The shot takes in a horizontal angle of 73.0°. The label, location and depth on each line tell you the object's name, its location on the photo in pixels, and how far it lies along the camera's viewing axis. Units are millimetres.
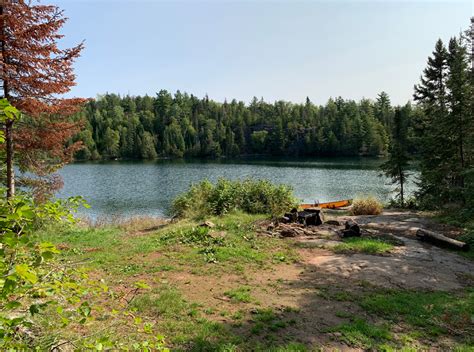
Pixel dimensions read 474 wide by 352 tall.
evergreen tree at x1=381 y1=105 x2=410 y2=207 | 24266
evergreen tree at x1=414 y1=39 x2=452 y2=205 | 17377
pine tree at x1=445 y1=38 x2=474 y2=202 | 15797
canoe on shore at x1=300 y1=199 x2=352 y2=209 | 22386
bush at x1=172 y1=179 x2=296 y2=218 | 14695
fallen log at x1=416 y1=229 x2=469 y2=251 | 10414
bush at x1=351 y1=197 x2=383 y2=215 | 17234
